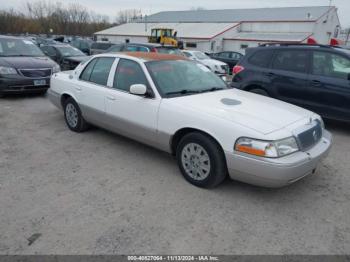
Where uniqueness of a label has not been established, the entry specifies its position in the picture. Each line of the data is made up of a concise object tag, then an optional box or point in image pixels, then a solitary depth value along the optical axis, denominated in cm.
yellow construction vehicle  2246
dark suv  571
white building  3359
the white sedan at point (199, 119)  321
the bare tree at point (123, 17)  9768
